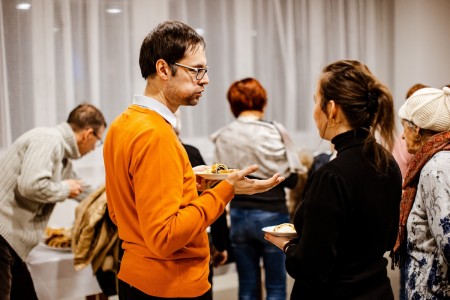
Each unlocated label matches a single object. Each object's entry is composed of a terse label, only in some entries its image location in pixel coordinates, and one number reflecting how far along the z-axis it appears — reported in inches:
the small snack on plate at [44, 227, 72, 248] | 114.9
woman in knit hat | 71.9
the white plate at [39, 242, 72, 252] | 114.1
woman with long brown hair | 56.7
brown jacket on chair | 105.3
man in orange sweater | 55.1
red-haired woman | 114.3
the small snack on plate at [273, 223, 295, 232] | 69.5
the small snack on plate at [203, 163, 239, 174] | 70.6
